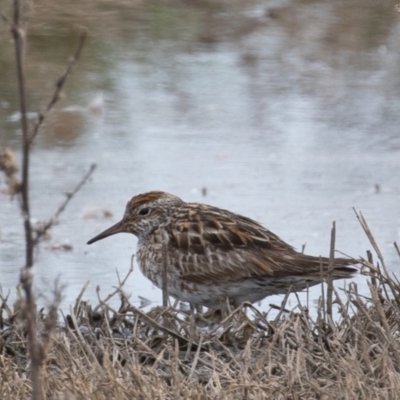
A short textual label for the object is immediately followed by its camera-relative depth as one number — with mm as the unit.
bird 11602
